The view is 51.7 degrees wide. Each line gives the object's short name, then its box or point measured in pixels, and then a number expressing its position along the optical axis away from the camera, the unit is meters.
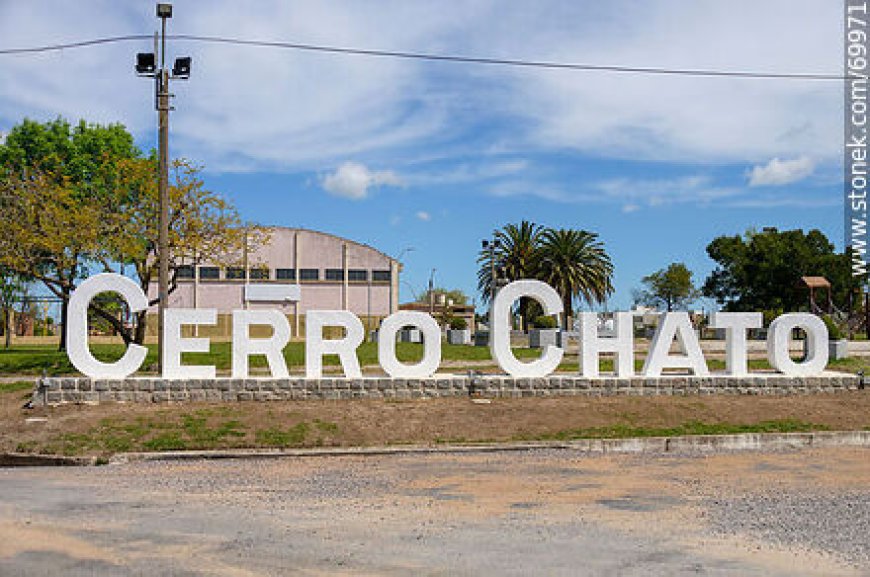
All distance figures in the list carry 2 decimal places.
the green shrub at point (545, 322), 46.59
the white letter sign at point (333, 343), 23.06
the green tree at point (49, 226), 29.47
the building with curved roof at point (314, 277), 78.81
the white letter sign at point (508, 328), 23.75
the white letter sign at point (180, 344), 22.67
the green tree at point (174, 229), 30.47
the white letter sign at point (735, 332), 25.33
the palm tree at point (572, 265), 63.88
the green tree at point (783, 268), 74.12
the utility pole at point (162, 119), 23.17
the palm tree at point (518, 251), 65.38
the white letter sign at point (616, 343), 24.30
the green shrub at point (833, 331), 37.38
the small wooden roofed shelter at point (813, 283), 52.30
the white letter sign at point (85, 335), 22.22
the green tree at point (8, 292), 47.81
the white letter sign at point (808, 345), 25.47
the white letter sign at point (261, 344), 22.83
